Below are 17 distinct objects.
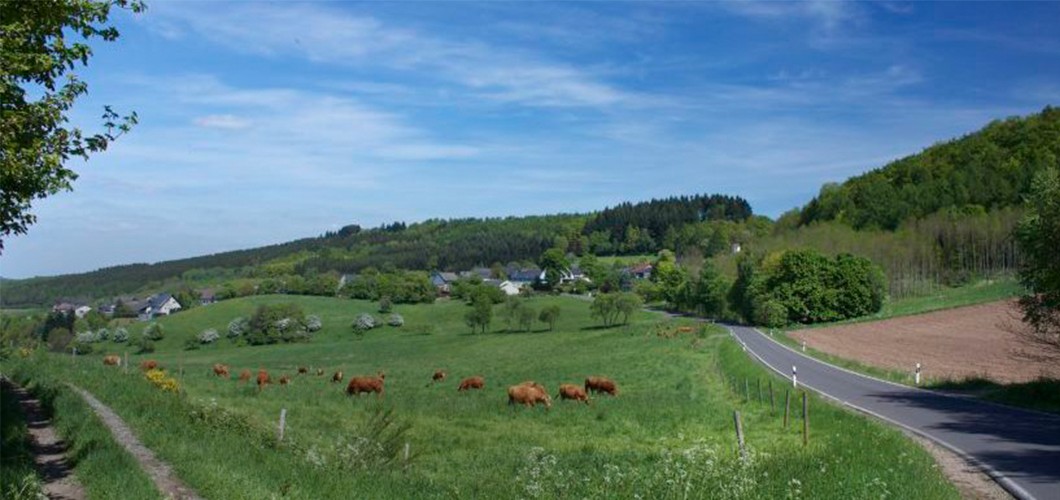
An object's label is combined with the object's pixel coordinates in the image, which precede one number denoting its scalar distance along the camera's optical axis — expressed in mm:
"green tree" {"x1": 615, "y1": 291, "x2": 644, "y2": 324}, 107312
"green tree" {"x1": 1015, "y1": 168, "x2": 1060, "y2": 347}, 24812
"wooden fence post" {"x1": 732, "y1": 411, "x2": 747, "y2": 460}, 11923
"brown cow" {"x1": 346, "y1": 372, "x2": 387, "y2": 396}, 37531
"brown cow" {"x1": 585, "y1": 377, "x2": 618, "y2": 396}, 36188
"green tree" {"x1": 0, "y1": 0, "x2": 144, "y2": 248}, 9609
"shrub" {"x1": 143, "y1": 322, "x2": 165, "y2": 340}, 100506
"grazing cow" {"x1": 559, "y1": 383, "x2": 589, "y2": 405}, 33594
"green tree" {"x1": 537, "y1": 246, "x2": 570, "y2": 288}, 180625
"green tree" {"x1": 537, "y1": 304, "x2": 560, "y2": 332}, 106688
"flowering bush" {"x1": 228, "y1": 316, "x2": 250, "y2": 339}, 104750
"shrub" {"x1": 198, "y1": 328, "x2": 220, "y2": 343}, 101162
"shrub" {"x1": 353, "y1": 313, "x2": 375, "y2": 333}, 110312
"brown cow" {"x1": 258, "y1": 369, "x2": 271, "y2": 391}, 40969
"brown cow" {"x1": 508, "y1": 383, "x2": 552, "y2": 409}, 31172
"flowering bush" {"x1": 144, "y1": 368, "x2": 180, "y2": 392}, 28294
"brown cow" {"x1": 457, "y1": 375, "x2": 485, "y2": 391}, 40312
